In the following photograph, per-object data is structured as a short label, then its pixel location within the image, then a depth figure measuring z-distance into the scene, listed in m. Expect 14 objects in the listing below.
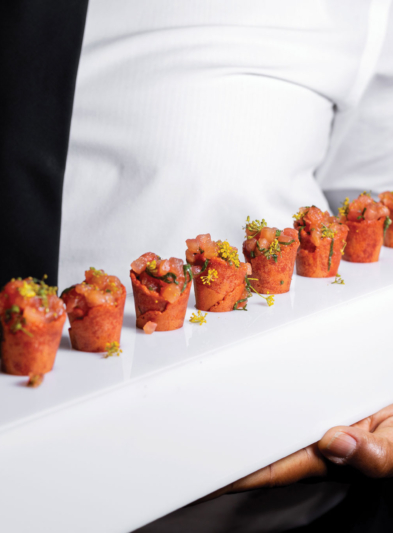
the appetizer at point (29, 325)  0.66
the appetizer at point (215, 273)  0.73
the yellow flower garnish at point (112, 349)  0.69
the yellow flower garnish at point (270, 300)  0.75
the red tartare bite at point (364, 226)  0.81
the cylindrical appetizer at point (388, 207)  0.84
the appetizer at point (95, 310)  0.69
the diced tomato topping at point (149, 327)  0.71
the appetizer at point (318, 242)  0.78
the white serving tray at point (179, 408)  0.65
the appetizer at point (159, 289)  0.71
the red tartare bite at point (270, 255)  0.76
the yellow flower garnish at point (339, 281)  0.79
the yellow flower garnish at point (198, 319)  0.73
